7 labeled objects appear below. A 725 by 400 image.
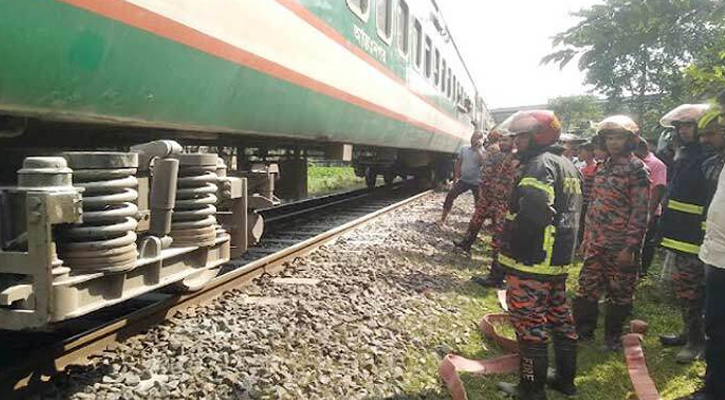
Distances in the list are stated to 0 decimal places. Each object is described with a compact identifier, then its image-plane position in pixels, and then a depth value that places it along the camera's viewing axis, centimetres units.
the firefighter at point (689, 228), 458
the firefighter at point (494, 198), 636
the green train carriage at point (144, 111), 254
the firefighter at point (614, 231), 449
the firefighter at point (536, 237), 354
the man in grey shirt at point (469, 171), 969
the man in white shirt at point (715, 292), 344
